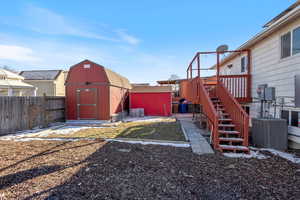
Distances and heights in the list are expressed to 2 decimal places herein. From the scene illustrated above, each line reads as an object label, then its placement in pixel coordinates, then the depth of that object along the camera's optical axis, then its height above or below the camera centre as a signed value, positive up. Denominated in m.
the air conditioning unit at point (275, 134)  4.38 -1.00
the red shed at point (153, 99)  13.18 +0.03
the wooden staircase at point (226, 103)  4.31 -0.14
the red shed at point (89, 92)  9.58 +0.47
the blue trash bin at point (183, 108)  15.62 -0.89
